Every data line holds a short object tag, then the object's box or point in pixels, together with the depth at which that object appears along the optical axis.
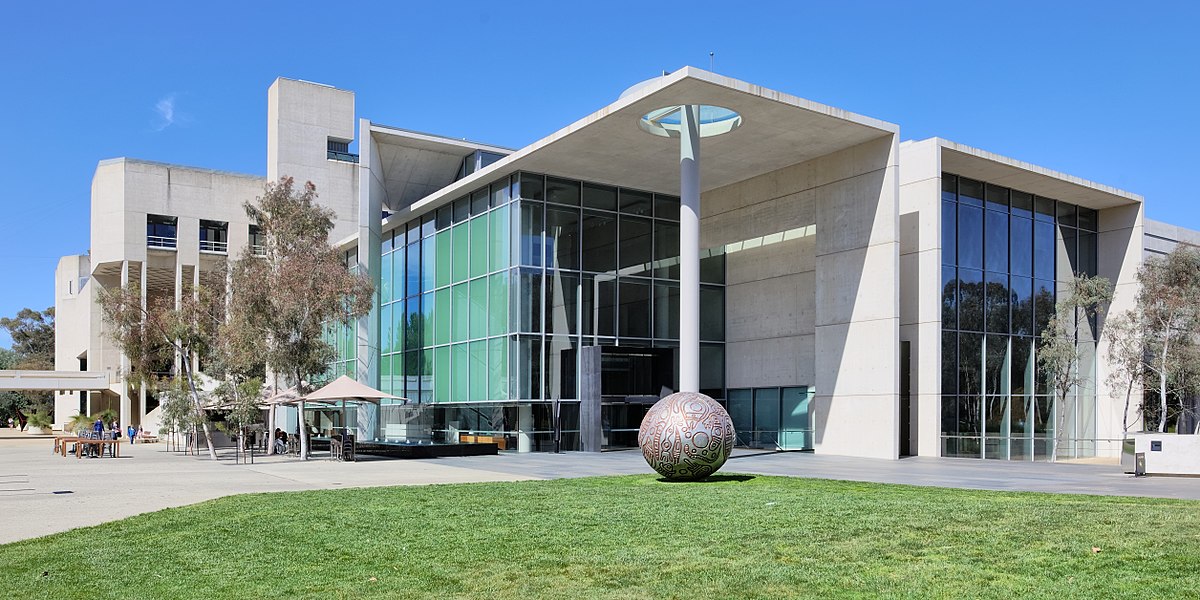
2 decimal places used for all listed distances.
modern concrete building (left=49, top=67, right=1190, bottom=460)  27.52
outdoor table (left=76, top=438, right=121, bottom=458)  32.18
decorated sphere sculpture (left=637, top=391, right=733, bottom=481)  16.03
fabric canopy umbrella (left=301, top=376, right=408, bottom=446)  27.61
